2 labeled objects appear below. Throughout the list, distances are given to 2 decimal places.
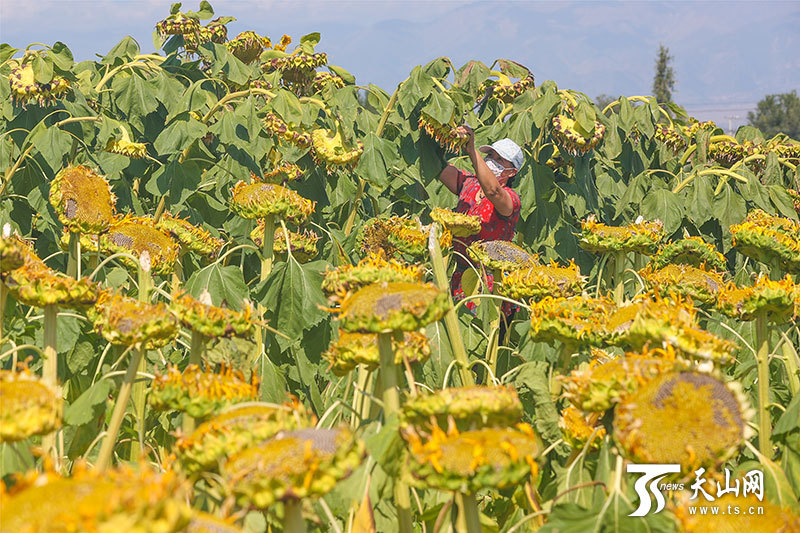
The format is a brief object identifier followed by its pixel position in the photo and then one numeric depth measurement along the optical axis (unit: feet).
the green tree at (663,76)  356.59
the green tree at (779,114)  376.89
